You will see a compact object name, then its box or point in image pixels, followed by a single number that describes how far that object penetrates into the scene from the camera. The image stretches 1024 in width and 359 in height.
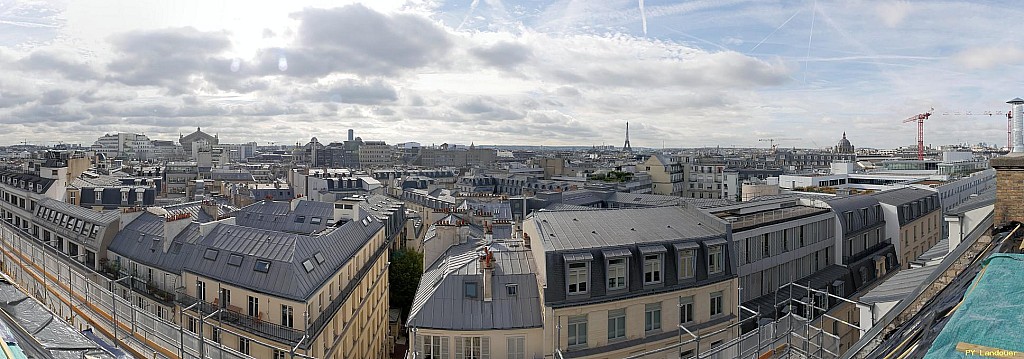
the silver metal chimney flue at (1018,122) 13.88
